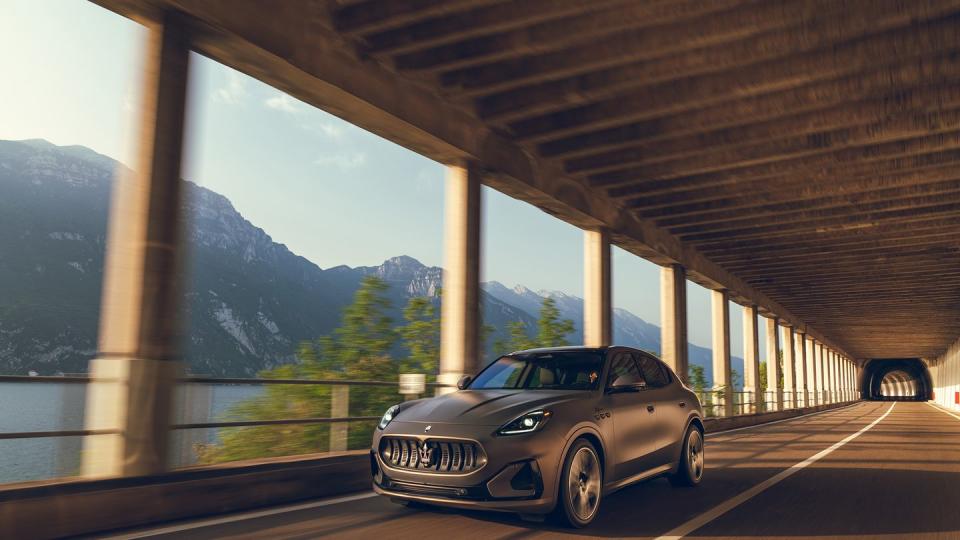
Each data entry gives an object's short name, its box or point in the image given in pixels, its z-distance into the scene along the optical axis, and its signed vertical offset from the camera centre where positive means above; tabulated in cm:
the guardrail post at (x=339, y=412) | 948 -56
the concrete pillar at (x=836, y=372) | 8426 +61
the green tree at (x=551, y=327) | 1917 +115
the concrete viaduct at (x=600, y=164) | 660 +434
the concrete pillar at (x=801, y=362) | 5458 +104
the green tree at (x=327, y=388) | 1033 -32
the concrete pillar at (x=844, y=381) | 8701 -50
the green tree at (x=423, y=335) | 1500 +69
